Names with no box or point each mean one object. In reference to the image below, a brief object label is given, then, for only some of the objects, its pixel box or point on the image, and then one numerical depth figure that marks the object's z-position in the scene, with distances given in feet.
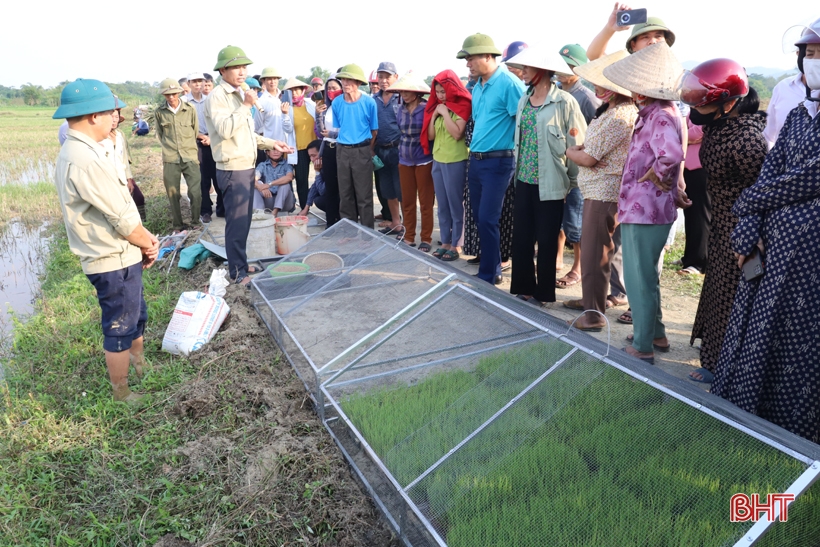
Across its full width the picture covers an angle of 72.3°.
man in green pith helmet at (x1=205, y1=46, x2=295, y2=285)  17.08
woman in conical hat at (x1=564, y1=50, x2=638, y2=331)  12.69
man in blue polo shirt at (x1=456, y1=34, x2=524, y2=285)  16.49
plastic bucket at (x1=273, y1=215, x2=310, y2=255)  21.08
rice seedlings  5.99
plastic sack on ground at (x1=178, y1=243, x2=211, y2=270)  21.04
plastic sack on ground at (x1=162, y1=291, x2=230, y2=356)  14.24
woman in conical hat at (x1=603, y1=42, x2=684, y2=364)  11.19
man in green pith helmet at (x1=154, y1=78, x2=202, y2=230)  26.30
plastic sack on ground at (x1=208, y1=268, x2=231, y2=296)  17.06
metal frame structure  5.96
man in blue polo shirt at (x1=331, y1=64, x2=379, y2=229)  21.57
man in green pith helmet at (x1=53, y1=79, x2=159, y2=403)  10.76
